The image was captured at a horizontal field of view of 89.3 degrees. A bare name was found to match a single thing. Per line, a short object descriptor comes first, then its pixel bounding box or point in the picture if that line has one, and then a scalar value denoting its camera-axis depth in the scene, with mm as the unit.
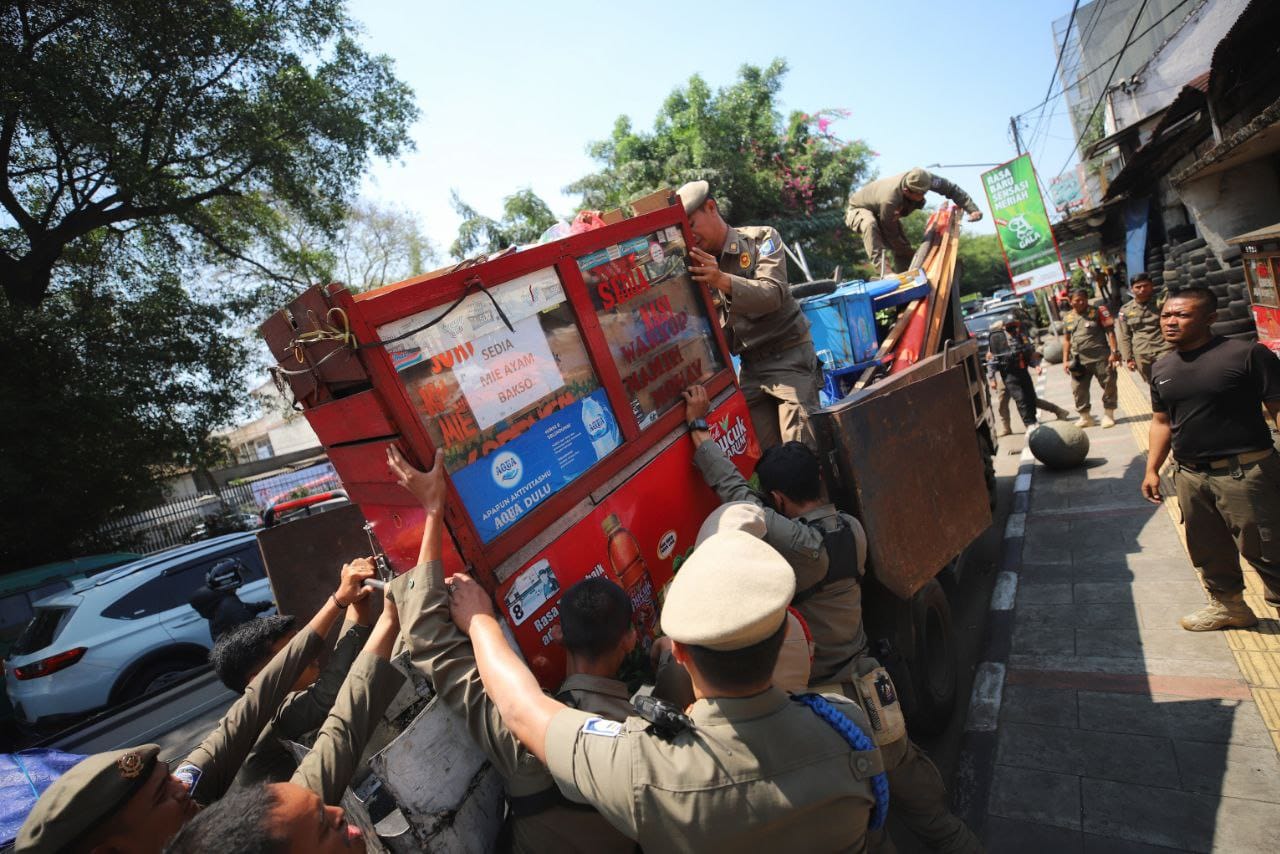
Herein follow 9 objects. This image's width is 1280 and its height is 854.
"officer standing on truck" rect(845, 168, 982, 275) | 5535
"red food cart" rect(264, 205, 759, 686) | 1985
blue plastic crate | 5012
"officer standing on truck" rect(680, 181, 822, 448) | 3586
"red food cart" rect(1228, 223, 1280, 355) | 4570
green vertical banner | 12297
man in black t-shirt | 3316
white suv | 6055
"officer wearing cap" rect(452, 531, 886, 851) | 1417
